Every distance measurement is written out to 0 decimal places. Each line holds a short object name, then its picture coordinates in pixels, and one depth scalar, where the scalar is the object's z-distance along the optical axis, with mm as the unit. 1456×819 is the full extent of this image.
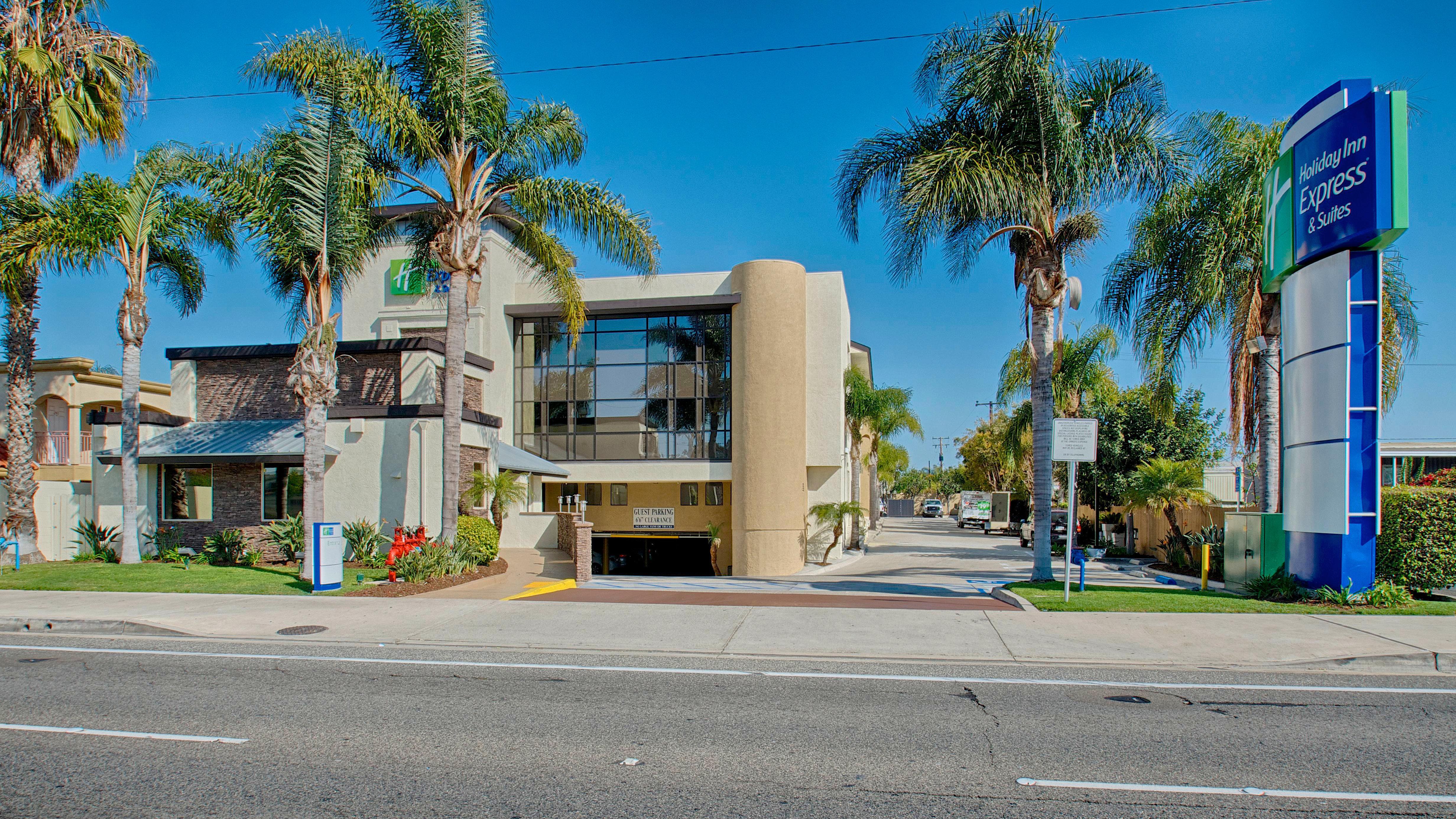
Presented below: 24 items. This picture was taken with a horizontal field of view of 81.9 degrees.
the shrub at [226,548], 18344
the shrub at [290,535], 18219
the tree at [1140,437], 29250
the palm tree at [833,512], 25717
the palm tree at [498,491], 20266
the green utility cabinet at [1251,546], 13164
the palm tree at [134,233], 16438
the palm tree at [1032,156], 14242
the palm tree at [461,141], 15500
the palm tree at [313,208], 15312
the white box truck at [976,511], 54562
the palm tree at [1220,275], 16141
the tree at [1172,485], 22297
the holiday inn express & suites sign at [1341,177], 10977
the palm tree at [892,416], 29594
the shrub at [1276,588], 12250
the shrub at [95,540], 19188
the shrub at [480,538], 17625
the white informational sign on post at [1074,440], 12750
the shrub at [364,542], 17609
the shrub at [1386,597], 11539
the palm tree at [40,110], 17219
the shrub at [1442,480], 15586
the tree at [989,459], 55250
